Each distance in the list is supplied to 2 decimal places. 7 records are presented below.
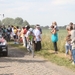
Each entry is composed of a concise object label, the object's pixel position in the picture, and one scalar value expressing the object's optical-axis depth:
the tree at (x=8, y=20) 90.70
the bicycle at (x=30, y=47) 18.98
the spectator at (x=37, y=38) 19.92
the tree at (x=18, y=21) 83.27
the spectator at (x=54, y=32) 17.86
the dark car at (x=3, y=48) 17.81
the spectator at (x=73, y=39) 13.62
